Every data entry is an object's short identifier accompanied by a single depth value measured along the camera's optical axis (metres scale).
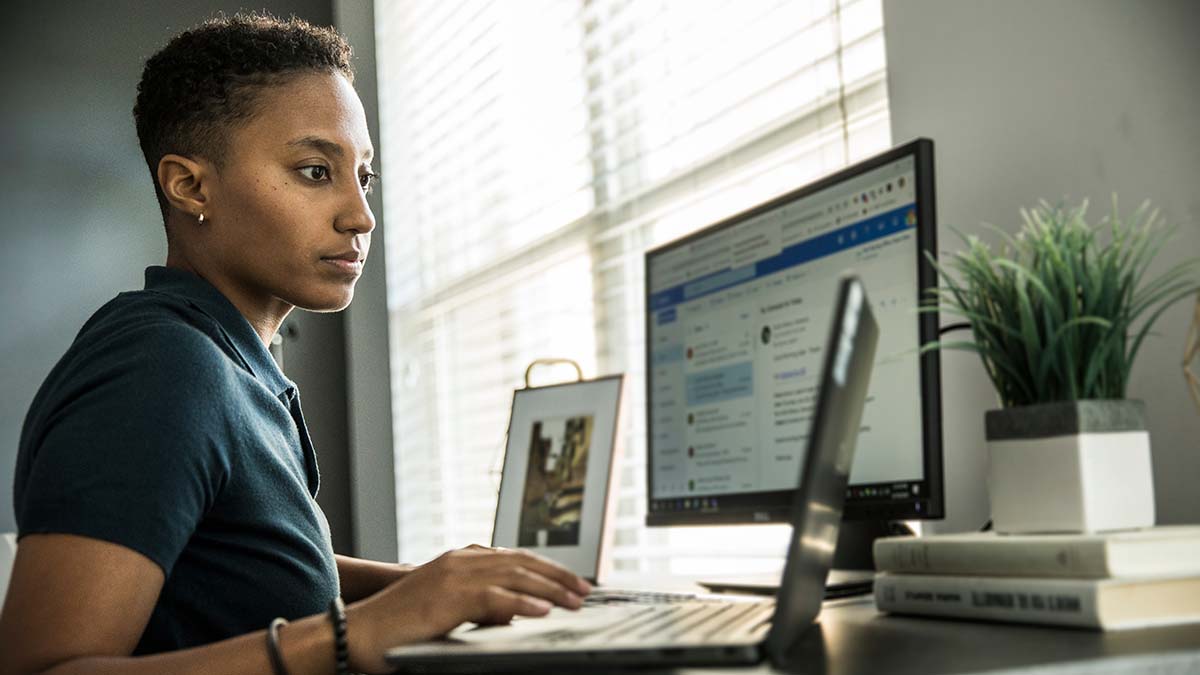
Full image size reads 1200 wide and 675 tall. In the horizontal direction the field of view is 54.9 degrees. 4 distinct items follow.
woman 0.86
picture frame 1.63
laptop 0.65
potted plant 0.80
